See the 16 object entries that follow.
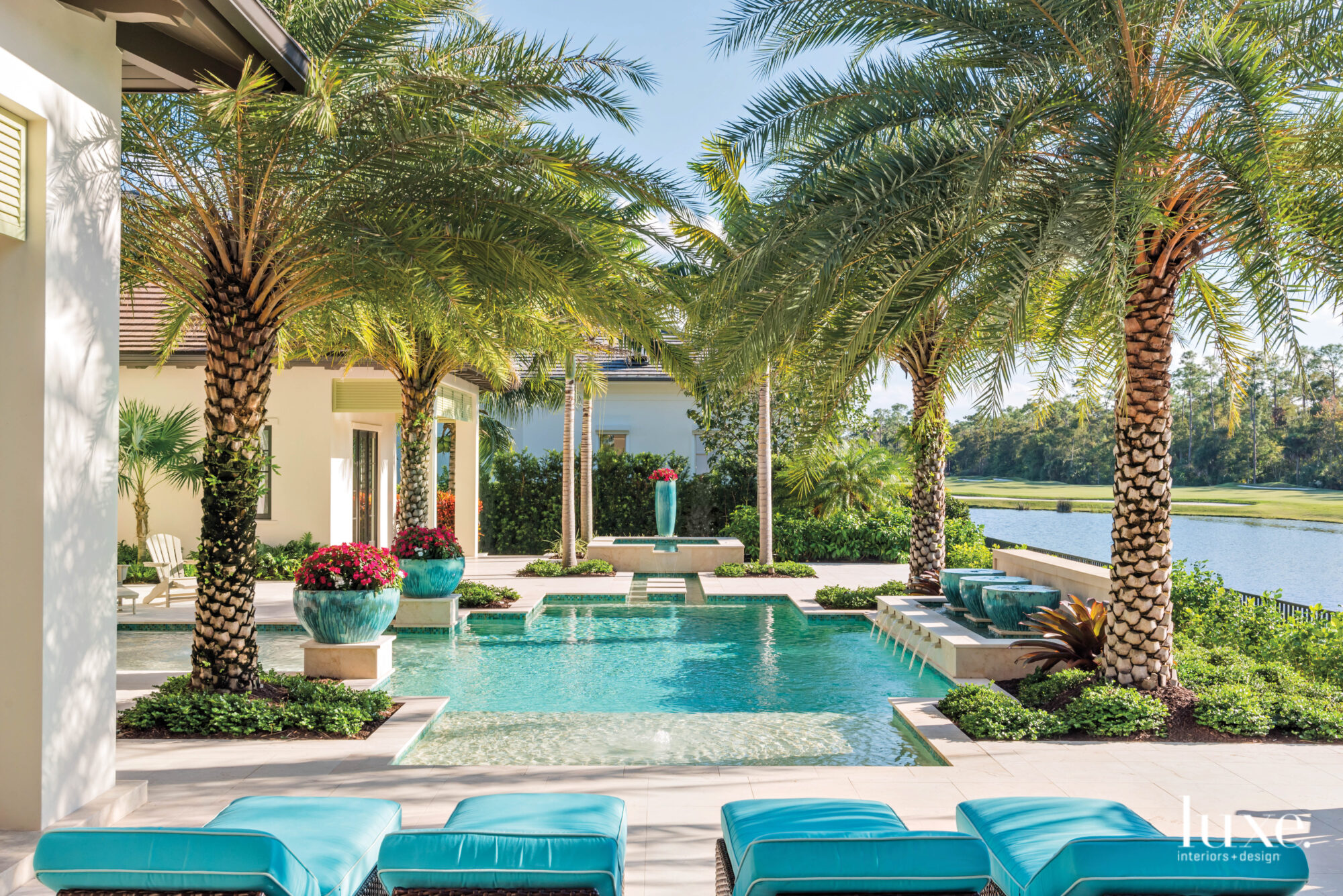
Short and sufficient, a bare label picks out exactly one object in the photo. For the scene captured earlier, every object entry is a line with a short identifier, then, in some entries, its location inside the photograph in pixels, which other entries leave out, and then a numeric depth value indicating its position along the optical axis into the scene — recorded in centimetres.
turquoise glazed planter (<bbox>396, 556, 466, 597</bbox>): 1315
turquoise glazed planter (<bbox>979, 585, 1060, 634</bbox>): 1035
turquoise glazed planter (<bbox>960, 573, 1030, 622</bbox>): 1130
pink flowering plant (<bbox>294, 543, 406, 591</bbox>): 953
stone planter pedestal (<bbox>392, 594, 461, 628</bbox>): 1295
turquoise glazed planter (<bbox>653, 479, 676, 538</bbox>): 2188
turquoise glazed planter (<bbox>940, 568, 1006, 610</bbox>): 1216
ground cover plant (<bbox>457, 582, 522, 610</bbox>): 1427
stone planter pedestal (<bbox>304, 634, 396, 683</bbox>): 945
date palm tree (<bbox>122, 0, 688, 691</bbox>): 716
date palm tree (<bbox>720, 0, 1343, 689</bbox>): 588
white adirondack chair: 1391
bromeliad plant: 858
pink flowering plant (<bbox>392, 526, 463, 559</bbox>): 1327
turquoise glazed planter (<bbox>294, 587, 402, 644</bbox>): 936
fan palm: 1426
